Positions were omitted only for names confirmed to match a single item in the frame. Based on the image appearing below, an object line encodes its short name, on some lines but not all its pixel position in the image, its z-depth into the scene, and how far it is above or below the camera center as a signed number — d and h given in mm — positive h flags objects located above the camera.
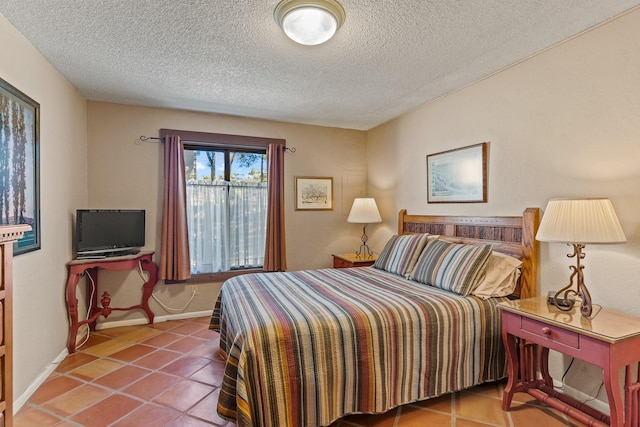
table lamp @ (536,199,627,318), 1686 -85
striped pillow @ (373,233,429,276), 2967 -408
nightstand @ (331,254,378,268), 3854 -598
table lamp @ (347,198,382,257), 3980 +7
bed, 1658 -729
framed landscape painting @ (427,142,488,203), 2834 +362
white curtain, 3848 -146
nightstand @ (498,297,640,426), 1524 -722
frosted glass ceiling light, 1767 +1136
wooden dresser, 1295 -467
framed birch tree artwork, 1895 +331
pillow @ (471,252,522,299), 2301 -494
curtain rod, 3574 +855
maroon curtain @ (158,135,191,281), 3541 -56
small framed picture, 4289 +272
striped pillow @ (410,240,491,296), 2348 -427
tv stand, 2840 -697
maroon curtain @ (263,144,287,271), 4016 -3
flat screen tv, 3012 -190
